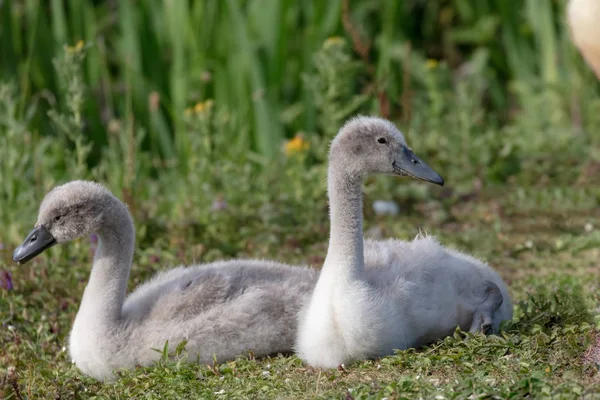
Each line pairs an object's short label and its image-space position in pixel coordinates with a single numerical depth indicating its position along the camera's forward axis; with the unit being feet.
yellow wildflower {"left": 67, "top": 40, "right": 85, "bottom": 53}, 43.78
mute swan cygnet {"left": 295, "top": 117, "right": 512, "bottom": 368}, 30.53
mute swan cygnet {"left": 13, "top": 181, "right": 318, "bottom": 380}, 32.81
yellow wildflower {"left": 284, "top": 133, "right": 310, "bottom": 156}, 49.49
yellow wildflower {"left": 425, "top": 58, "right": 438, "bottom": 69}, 56.59
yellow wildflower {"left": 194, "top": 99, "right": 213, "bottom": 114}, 48.08
